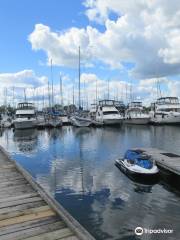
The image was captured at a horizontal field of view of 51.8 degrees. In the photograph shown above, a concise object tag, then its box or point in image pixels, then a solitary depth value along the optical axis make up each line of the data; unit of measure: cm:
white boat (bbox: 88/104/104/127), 3608
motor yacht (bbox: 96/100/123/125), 3548
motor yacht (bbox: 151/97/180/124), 3569
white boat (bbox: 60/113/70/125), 4149
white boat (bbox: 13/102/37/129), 3563
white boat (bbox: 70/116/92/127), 3676
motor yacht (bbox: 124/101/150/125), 3780
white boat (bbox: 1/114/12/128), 4074
